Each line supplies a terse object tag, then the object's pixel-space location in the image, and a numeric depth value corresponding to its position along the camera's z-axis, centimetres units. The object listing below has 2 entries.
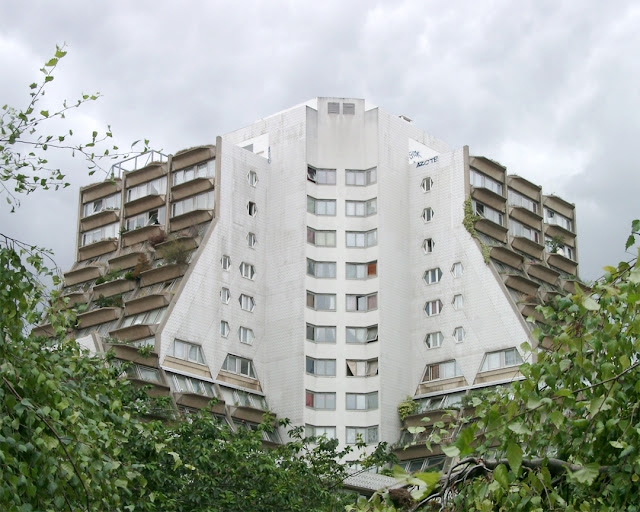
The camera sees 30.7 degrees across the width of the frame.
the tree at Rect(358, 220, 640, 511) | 1337
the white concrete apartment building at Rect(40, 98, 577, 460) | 8275
